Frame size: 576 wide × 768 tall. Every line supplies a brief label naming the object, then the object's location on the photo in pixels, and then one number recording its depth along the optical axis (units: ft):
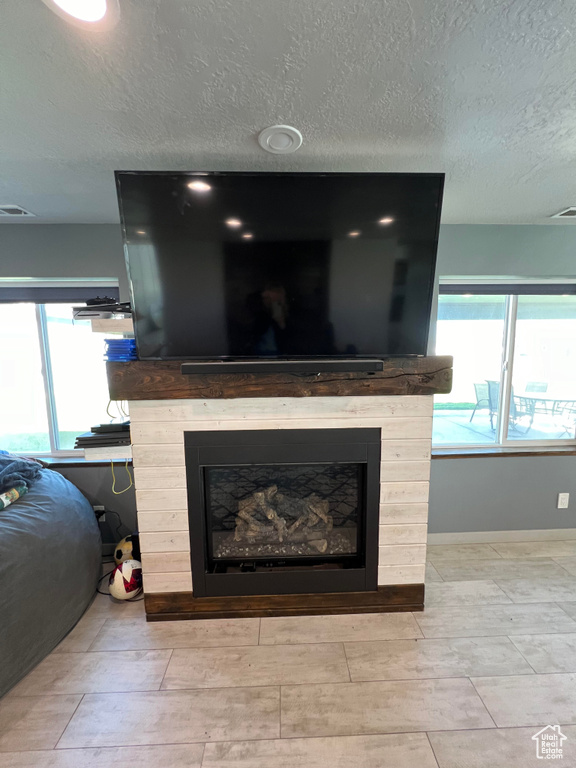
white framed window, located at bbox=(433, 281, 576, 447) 8.21
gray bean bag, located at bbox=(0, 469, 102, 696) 4.66
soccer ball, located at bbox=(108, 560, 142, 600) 6.26
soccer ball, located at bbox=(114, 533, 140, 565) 6.77
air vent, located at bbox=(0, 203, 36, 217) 6.05
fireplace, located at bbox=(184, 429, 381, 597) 5.65
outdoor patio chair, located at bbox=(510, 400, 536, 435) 8.68
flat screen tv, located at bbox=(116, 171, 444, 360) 4.78
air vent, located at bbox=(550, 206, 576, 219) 6.45
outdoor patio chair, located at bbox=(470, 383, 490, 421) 8.73
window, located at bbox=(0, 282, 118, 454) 8.09
